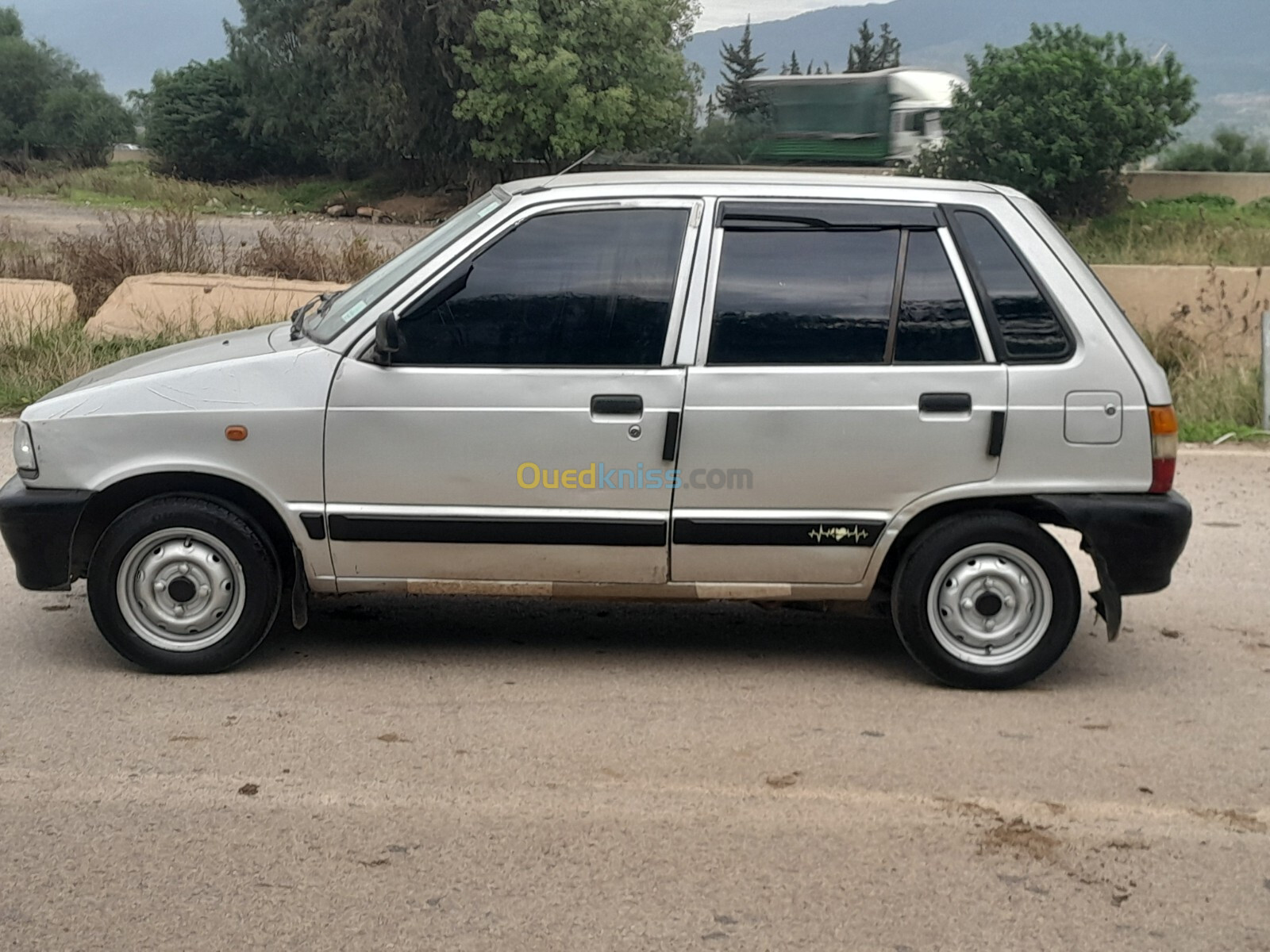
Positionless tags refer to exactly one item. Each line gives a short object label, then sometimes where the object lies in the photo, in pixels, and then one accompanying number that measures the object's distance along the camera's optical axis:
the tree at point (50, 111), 71.44
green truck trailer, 39.75
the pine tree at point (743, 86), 42.05
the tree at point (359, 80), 46.72
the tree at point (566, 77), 46.03
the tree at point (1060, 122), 38.12
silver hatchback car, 5.33
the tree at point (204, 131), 62.00
